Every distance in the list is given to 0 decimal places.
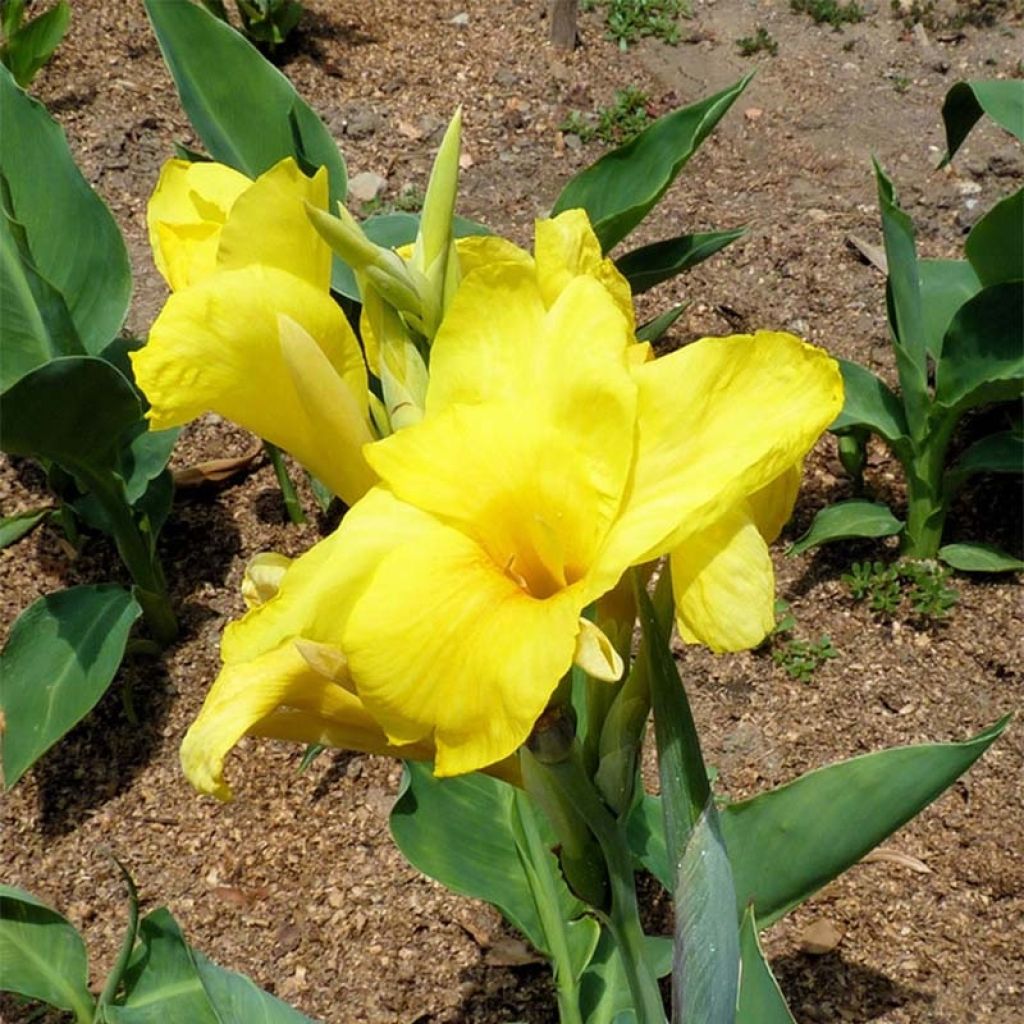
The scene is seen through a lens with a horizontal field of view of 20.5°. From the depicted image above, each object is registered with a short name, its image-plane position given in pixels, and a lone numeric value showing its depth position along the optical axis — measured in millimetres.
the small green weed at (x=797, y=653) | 1334
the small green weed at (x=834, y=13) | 2879
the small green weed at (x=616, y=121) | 2576
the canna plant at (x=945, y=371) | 1294
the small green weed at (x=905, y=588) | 1375
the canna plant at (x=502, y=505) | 623
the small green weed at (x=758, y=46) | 2797
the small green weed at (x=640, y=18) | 2834
